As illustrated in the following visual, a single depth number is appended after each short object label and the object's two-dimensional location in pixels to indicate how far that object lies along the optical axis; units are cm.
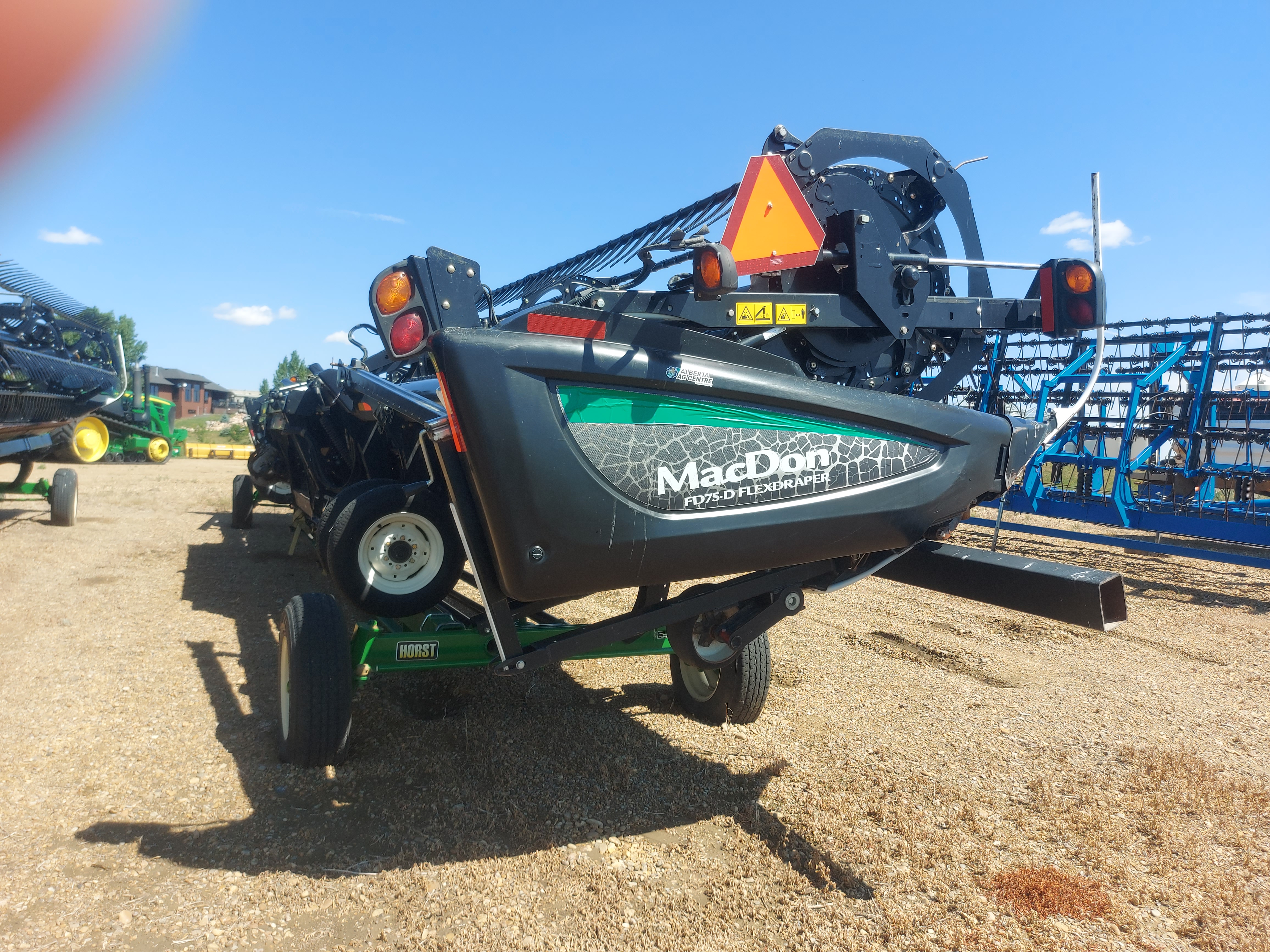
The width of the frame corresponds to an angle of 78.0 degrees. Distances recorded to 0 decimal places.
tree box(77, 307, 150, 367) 5322
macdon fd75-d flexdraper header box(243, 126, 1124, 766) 220
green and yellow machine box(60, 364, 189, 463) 1931
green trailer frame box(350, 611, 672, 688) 326
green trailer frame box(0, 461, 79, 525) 927
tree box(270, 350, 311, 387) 4160
